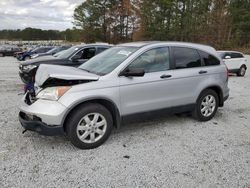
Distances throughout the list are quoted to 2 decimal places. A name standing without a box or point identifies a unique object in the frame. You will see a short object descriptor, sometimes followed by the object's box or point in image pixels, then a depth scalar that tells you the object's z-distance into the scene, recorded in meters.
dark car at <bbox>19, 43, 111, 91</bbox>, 6.48
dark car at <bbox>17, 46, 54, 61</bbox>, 18.42
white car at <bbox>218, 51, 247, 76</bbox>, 10.99
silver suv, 2.98
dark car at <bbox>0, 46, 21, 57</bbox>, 24.91
